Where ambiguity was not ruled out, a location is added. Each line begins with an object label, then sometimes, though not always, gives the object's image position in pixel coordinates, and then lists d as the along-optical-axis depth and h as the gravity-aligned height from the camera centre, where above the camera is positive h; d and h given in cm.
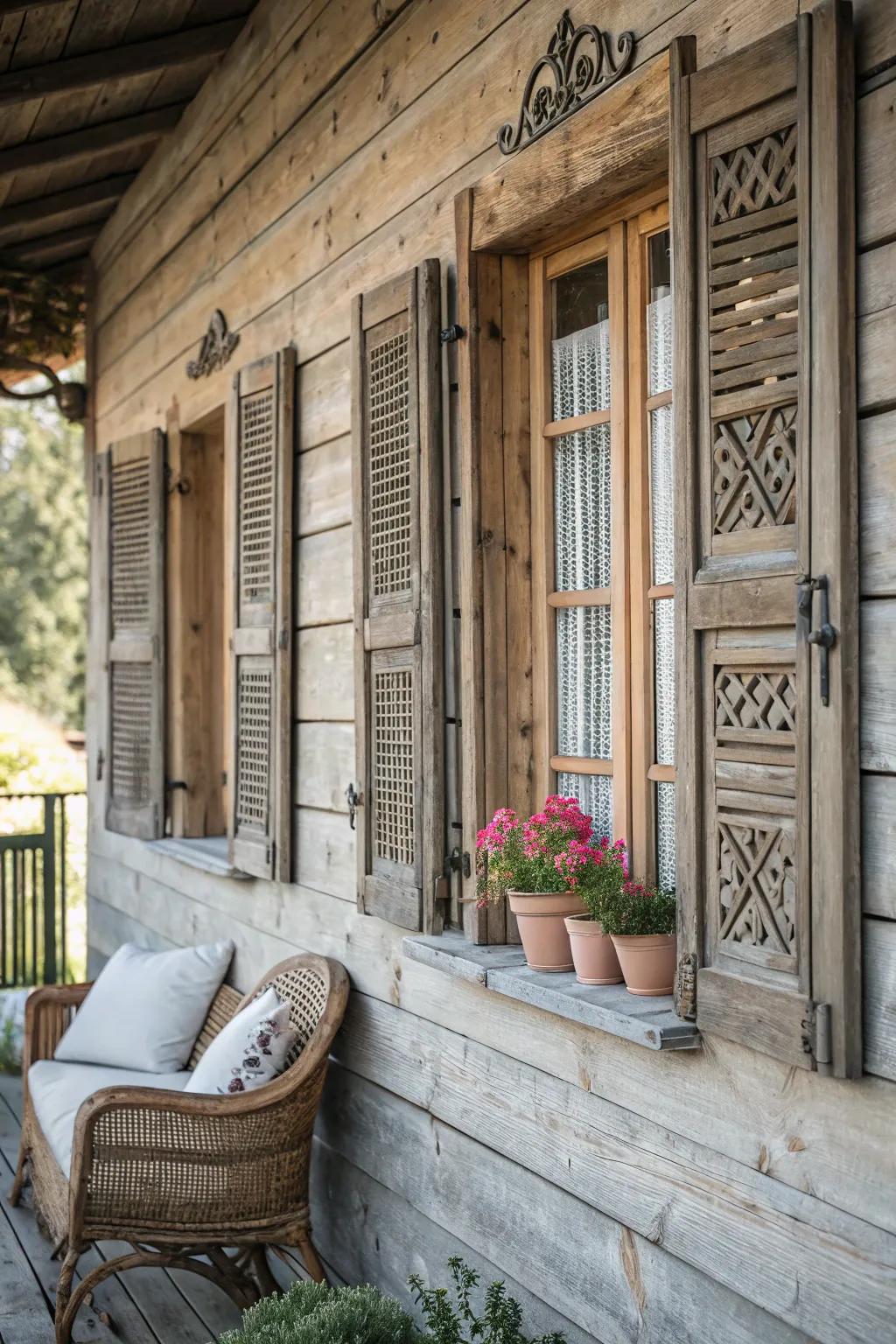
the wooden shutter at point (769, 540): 171 +19
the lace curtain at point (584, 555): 252 +24
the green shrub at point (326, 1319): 235 -115
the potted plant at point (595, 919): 226 -41
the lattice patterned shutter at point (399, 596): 280 +18
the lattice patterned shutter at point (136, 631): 498 +19
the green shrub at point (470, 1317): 234 -113
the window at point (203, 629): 380 +17
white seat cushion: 347 -112
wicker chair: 292 -109
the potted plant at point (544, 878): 241 -36
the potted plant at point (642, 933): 217 -41
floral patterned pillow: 309 -86
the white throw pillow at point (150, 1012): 390 -97
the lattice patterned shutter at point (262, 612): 370 +19
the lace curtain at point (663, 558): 233 +21
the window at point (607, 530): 236 +27
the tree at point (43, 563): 2053 +180
